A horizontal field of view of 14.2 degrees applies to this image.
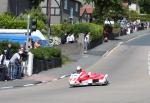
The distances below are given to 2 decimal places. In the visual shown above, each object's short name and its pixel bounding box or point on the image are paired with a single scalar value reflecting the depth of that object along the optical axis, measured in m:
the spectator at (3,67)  31.31
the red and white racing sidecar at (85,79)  28.17
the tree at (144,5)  145.41
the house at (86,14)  94.38
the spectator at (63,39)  56.41
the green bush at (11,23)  55.00
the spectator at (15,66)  32.50
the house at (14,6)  61.03
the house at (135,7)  148.25
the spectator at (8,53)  33.84
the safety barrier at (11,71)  31.45
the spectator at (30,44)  37.91
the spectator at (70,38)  55.16
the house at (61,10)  78.19
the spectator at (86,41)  55.11
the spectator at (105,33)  71.51
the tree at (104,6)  80.25
